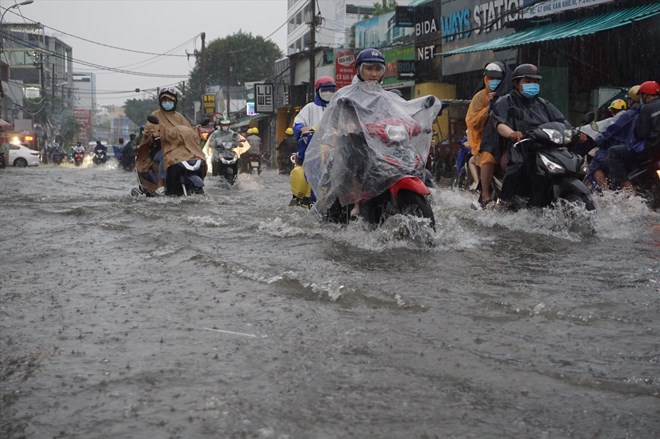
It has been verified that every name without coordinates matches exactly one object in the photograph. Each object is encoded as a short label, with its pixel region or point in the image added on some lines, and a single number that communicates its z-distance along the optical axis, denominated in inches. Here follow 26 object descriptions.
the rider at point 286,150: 989.2
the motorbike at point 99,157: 1652.3
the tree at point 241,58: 3097.9
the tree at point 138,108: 4977.9
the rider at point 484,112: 360.7
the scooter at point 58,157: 2107.5
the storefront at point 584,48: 592.1
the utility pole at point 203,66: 2025.1
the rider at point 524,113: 317.7
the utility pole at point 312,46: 1258.4
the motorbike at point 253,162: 1047.6
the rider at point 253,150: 1043.3
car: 1637.6
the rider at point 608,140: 402.6
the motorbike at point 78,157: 1841.8
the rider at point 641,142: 383.9
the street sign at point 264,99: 1668.3
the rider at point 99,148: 1643.2
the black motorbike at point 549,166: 290.8
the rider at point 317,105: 354.9
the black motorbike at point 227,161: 671.8
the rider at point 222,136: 685.3
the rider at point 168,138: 457.7
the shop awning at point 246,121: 1949.8
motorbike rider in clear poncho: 264.5
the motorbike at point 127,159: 1202.6
